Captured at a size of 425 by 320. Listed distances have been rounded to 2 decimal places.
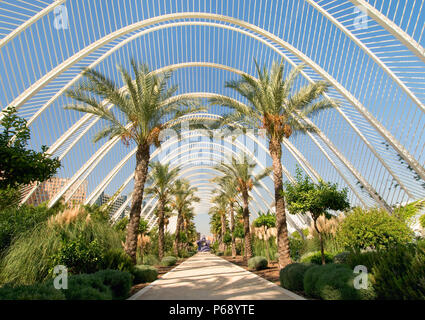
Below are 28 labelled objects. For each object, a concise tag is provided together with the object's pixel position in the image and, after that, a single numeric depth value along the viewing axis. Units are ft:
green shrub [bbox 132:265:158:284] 31.07
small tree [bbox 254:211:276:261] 73.20
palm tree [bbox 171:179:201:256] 96.61
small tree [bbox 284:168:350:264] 36.55
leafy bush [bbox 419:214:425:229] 44.31
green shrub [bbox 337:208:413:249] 32.01
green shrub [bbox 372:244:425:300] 15.03
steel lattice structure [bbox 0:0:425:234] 42.04
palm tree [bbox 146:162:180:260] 74.31
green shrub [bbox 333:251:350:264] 31.01
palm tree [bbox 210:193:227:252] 117.08
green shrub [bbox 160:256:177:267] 59.67
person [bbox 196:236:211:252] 245.00
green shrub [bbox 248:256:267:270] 45.76
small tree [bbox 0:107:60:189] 17.95
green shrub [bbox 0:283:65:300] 11.87
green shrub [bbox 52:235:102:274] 23.21
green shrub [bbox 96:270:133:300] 20.01
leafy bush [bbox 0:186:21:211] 51.33
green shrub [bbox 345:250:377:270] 20.07
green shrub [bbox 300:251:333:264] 41.14
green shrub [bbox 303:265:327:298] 20.54
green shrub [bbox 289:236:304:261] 58.18
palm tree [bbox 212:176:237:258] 92.93
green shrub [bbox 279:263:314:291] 24.17
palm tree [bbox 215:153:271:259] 74.90
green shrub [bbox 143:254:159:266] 57.62
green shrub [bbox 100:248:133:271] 26.58
